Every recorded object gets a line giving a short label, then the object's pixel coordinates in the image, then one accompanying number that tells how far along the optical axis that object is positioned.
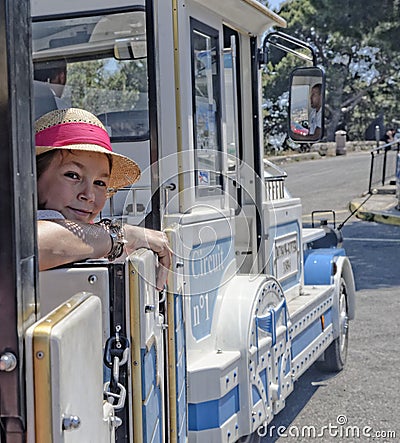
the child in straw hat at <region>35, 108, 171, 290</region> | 2.12
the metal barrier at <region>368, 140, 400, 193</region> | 20.47
